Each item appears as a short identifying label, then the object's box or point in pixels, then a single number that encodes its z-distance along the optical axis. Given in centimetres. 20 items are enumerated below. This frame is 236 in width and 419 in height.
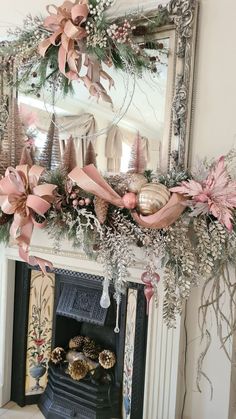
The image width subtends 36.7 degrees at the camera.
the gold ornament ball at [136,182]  139
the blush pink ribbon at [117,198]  129
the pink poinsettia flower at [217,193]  125
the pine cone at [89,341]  208
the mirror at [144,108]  147
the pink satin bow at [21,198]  150
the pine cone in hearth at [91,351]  202
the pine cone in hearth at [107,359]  192
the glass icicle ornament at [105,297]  147
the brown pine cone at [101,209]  142
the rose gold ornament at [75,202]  147
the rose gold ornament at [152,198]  131
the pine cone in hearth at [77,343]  210
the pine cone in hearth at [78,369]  195
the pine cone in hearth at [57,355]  205
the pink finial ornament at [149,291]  138
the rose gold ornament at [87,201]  146
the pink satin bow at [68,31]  149
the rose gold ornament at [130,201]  135
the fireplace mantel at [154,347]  158
